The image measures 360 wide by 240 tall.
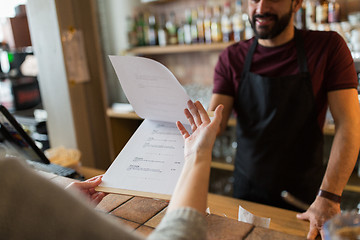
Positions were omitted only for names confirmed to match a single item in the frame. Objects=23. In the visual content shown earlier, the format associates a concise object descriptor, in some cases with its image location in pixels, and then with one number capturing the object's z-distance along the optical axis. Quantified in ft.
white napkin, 3.12
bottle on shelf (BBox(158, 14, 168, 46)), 10.40
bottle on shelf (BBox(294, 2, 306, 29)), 8.00
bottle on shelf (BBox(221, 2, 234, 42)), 9.28
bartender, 4.69
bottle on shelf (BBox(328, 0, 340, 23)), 7.73
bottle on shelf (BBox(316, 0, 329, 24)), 7.76
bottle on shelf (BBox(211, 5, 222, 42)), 9.56
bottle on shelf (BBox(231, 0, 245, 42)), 9.05
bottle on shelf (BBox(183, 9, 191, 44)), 10.03
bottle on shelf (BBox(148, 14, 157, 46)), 10.59
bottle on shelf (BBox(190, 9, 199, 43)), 9.89
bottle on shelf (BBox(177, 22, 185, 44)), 10.24
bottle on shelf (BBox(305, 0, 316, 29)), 7.84
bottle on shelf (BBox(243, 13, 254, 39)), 8.74
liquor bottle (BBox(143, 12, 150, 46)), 10.82
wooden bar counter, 2.71
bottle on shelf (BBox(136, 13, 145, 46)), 10.94
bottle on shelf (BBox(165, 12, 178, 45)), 10.33
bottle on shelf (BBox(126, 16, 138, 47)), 10.89
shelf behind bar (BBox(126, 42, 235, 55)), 9.05
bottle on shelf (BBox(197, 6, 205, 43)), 9.80
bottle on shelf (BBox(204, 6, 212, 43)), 9.72
